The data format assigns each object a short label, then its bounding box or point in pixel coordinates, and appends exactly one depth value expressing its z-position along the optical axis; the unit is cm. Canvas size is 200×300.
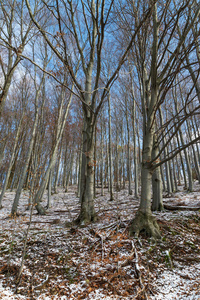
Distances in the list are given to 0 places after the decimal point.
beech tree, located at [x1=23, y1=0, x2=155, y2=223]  441
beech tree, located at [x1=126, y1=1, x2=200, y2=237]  347
